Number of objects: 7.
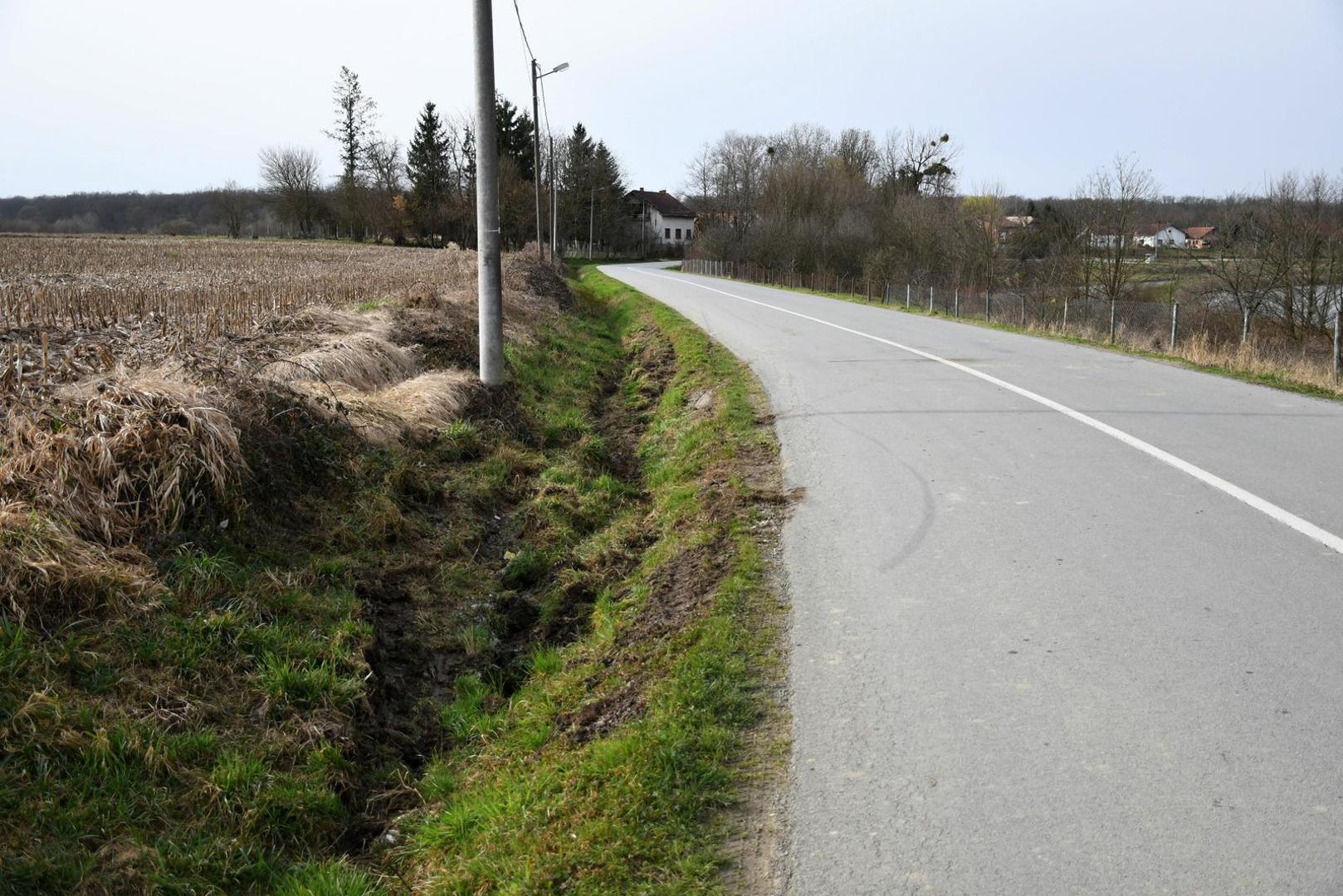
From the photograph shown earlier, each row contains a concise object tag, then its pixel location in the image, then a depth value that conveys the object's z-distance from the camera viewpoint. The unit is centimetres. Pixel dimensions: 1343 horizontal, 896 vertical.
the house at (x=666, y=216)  12181
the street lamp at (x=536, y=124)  3412
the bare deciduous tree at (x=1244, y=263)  3156
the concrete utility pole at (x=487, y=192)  1062
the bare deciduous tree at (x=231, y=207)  8825
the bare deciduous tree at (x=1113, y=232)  3506
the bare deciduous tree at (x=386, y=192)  8138
